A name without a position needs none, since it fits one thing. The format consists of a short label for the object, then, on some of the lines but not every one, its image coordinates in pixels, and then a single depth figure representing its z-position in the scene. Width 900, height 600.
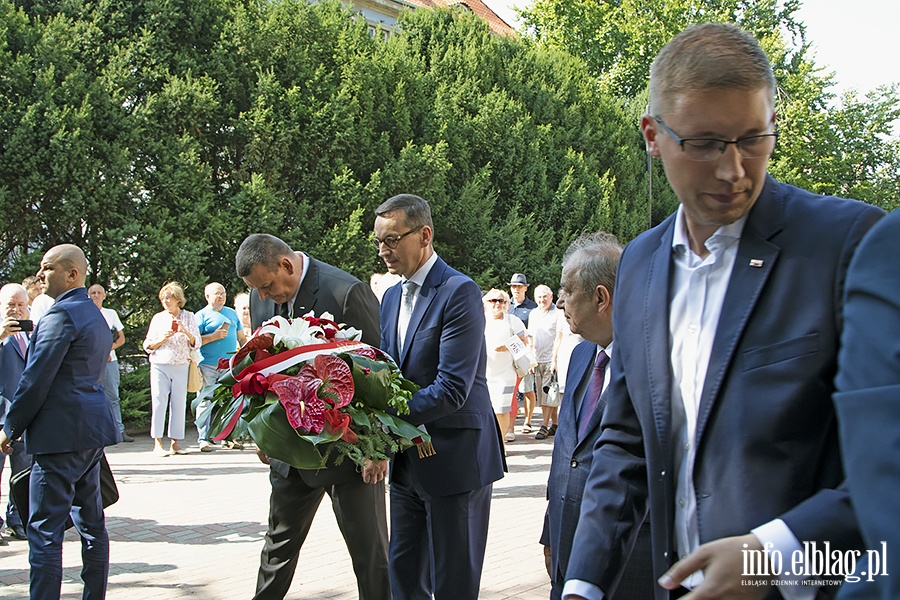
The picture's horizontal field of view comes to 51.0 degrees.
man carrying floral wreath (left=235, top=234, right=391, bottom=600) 4.86
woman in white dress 12.05
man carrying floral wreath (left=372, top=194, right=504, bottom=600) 4.48
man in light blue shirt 12.77
